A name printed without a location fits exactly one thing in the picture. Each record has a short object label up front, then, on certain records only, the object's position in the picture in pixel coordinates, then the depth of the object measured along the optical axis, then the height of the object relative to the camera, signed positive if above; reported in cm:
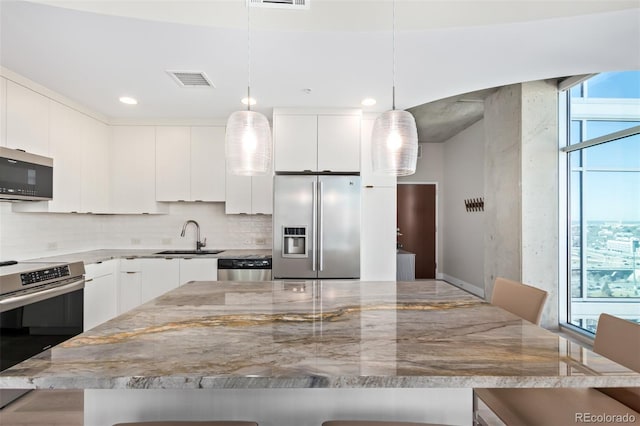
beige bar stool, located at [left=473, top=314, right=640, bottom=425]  119 -67
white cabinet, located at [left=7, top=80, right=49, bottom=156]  277 +78
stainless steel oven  234 -72
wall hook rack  573 +18
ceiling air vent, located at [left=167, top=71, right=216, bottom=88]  279 +113
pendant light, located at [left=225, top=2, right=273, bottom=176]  167 +35
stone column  394 +30
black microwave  261 +30
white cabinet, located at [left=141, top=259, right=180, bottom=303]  372 -67
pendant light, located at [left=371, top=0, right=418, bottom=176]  164 +34
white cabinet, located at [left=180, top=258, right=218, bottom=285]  368 -60
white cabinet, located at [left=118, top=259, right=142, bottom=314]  371 -75
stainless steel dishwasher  367 -58
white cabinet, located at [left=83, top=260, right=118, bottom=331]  322 -80
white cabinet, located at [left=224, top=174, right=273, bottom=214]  407 +22
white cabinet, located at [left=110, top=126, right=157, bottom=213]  410 +53
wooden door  749 -19
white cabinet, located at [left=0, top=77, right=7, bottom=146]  267 +78
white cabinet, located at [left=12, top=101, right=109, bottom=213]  323 +51
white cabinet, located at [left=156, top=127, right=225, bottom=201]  410 +52
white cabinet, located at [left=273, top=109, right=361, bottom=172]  368 +78
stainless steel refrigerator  361 -13
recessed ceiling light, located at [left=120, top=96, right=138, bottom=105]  340 +113
